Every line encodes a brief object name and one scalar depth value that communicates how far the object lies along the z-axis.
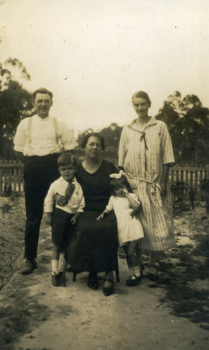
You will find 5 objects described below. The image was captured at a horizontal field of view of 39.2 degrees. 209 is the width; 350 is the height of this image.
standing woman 3.22
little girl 3.12
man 3.33
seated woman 3.06
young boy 3.10
